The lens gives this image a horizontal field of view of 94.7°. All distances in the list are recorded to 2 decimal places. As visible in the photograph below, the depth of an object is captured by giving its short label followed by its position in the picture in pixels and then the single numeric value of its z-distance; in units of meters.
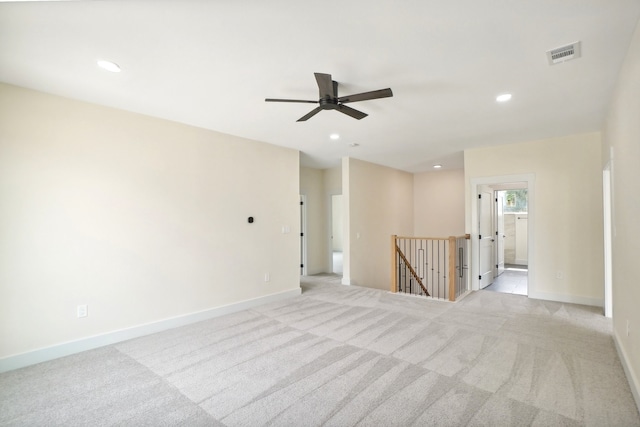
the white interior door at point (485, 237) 5.83
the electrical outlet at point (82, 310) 3.18
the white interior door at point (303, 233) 7.45
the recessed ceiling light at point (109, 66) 2.44
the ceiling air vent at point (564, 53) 2.24
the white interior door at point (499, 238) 7.34
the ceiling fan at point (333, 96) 2.44
